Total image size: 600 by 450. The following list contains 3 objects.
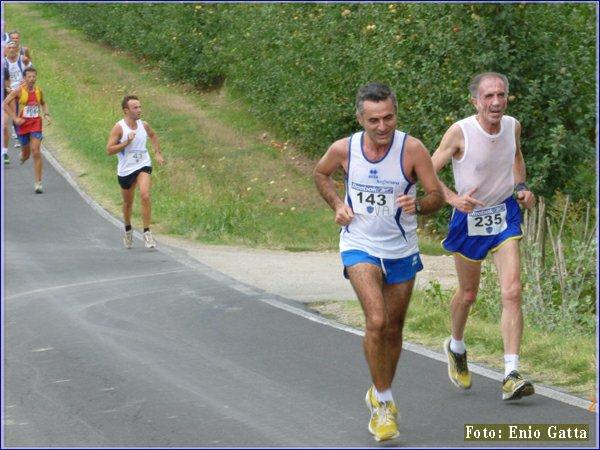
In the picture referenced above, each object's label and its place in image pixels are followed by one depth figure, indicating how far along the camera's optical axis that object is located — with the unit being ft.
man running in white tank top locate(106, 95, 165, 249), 114.21
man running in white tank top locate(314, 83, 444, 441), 50.67
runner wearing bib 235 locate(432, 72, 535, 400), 56.90
